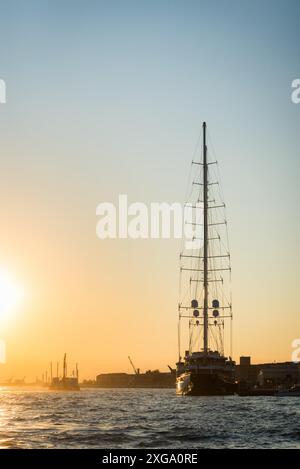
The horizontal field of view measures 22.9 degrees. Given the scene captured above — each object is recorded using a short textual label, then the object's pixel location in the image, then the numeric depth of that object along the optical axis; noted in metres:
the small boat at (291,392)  160.48
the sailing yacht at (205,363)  142.50
